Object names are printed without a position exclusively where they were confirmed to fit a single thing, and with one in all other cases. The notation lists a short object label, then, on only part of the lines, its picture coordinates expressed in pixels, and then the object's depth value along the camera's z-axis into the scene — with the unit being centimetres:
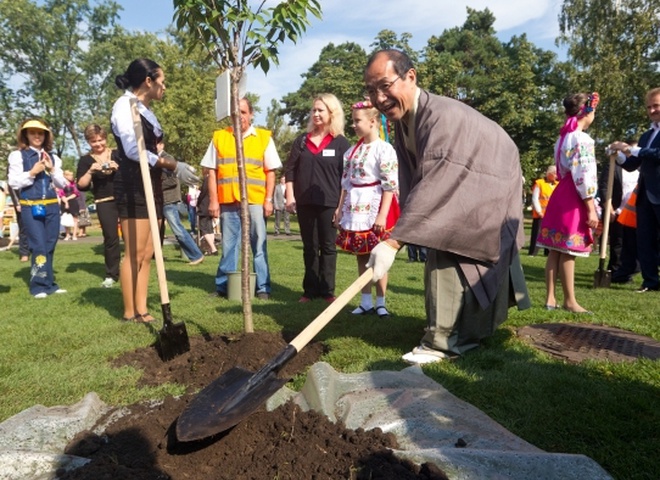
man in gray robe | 334
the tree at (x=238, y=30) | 355
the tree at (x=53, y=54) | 3853
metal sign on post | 364
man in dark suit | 602
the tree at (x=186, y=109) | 2862
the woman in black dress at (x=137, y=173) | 443
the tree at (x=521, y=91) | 2855
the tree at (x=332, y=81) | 3062
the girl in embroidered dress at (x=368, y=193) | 489
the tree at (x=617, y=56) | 2348
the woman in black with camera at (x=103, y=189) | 663
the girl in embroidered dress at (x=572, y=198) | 487
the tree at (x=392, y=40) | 3312
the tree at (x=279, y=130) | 3850
